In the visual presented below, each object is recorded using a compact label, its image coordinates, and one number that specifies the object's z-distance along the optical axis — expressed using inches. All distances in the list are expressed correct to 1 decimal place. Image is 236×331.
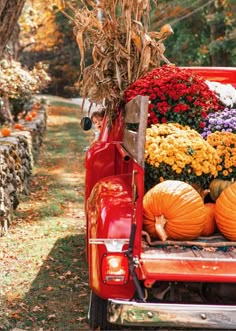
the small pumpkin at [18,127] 525.6
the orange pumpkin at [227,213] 172.7
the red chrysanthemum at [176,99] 208.5
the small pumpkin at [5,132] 411.8
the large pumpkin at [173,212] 171.0
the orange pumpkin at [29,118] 645.1
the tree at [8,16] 304.9
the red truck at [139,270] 148.9
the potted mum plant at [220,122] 207.5
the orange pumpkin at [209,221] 181.0
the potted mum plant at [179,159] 186.9
